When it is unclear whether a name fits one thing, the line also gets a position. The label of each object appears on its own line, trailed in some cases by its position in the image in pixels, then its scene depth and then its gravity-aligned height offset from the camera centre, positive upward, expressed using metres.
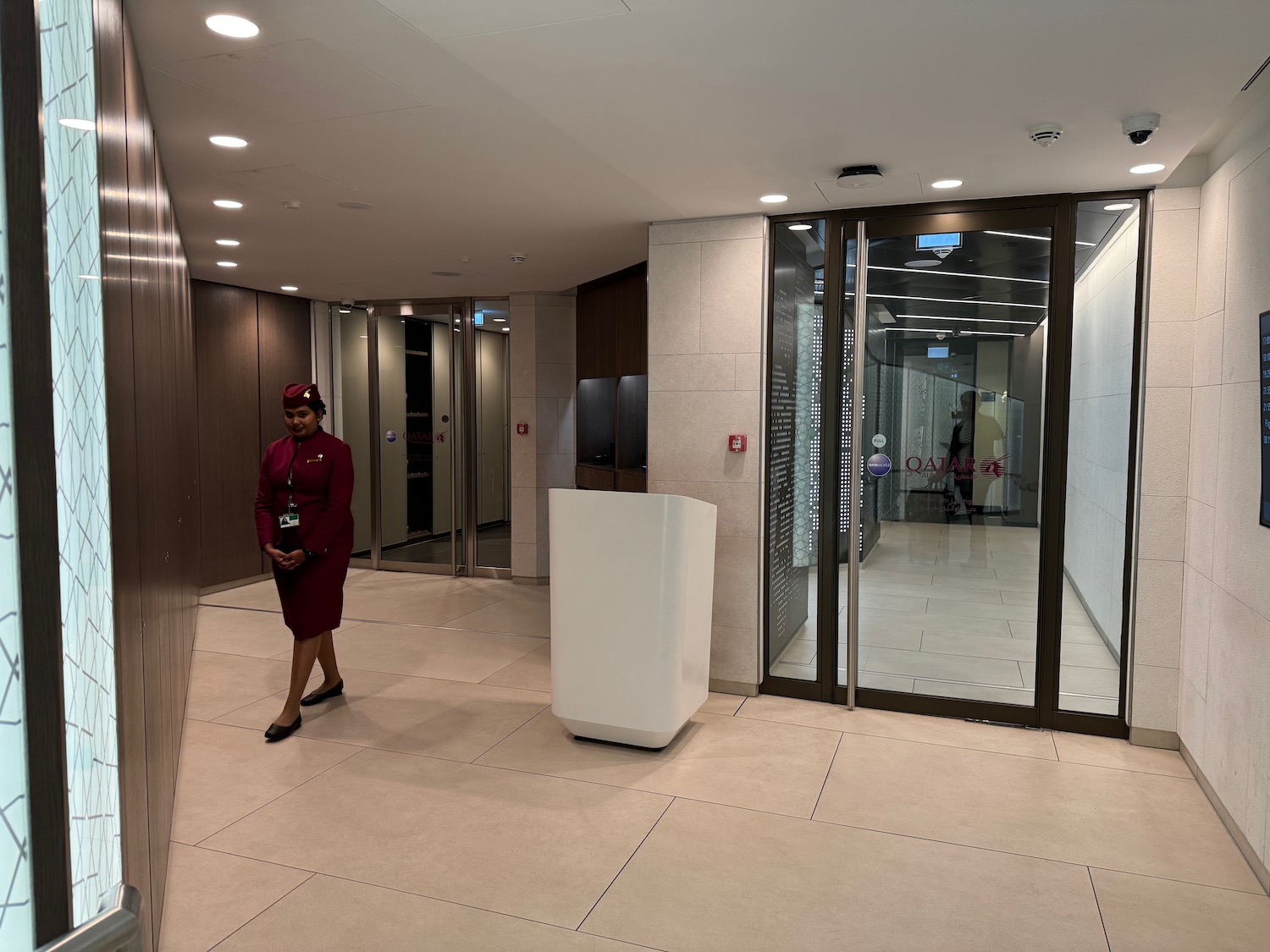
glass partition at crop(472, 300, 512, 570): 8.51 -0.15
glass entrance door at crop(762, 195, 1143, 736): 4.40 -0.24
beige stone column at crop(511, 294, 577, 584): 8.09 +0.05
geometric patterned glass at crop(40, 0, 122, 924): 1.35 -0.06
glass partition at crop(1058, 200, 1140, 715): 4.33 -0.16
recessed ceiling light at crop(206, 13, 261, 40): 2.52 +1.14
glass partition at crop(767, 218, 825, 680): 4.88 -0.14
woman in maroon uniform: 4.37 -0.51
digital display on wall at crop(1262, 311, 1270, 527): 3.02 -0.03
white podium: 3.97 -0.91
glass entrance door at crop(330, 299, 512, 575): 8.53 -0.12
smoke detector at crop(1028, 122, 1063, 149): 3.34 +1.09
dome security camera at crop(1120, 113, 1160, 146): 3.23 +1.08
